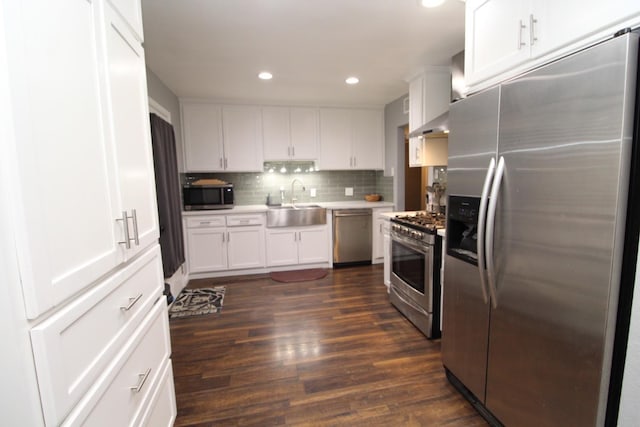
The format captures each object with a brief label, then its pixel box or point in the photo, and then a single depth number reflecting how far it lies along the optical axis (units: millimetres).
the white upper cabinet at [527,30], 1042
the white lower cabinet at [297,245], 4098
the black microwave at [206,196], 3875
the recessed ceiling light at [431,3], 1848
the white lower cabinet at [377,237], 4324
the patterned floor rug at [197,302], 2943
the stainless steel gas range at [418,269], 2289
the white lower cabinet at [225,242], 3832
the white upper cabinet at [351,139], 4441
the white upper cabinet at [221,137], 3973
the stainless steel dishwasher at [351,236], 4230
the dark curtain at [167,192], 2732
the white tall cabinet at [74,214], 613
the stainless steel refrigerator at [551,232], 962
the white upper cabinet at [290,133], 4234
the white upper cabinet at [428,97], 3018
